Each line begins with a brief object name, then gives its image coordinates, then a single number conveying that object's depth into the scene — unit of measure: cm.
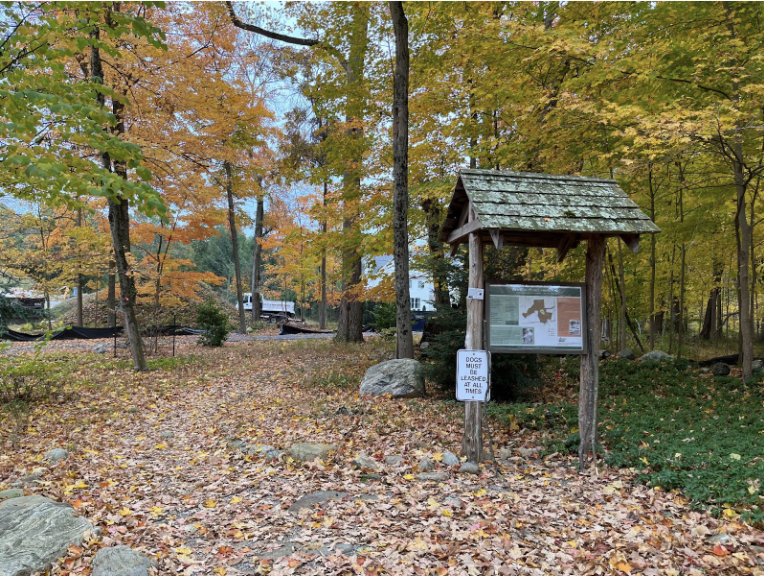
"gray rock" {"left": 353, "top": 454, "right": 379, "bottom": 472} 545
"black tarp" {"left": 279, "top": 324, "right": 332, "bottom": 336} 2520
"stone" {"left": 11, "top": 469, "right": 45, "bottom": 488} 487
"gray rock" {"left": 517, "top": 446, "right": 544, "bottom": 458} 604
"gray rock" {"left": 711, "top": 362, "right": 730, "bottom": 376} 957
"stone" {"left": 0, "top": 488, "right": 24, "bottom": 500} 439
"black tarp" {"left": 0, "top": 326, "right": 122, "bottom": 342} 1982
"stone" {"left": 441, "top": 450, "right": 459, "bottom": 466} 562
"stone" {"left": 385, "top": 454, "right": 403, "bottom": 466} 560
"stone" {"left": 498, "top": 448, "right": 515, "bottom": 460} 595
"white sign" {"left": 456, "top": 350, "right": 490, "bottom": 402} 562
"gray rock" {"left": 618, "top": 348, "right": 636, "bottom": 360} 1168
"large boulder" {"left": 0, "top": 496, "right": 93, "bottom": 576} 336
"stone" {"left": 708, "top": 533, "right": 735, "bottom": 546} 363
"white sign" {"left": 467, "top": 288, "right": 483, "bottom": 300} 572
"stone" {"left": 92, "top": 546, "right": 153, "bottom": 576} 325
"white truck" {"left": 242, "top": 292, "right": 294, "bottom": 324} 4181
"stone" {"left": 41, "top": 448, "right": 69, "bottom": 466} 567
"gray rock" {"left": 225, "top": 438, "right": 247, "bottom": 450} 636
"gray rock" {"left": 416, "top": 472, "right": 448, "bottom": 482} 517
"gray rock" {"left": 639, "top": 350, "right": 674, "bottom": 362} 1076
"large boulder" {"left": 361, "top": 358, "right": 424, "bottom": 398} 857
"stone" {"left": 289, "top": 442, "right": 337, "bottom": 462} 585
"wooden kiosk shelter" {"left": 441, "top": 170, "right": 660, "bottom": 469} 545
